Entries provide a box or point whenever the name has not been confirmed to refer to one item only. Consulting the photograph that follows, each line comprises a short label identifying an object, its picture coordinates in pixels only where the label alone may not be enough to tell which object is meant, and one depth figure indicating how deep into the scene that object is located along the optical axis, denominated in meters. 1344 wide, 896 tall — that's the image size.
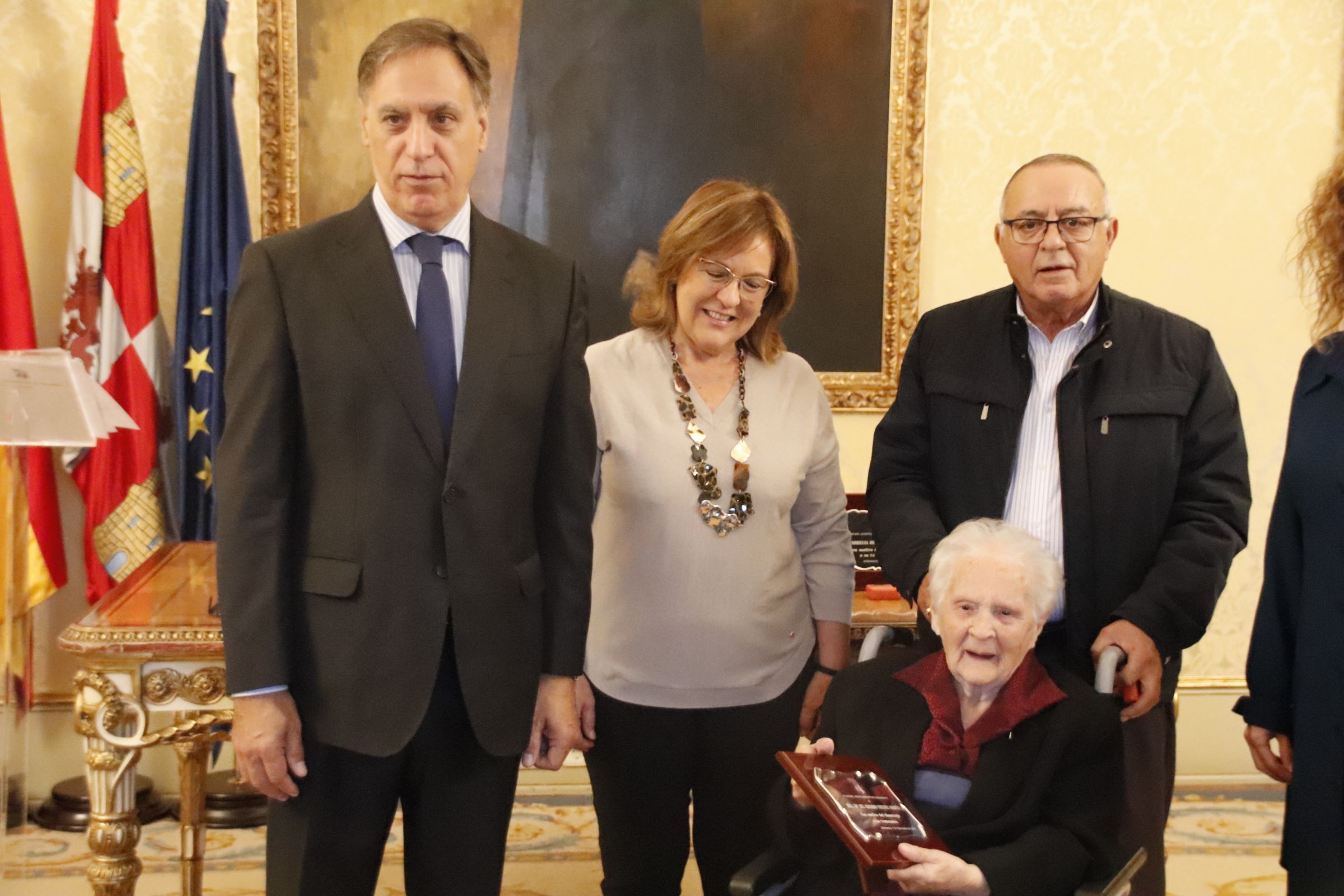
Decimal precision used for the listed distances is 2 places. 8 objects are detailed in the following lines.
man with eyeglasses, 2.33
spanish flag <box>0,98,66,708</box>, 3.42
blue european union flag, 3.80
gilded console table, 2.60
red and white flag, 3.73
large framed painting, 4.01
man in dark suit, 1.80
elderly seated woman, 2.04
